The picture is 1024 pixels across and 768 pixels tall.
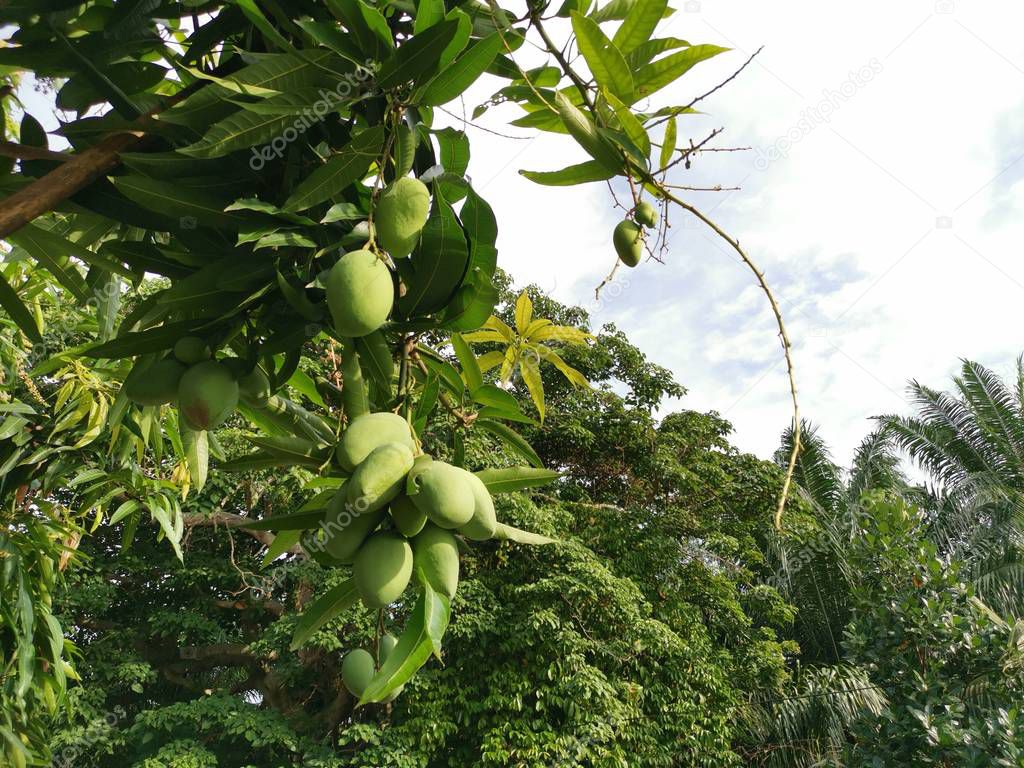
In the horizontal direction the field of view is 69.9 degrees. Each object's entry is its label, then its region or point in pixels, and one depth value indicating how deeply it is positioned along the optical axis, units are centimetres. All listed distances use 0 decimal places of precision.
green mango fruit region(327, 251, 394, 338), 54
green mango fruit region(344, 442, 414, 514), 52
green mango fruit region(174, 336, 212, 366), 62
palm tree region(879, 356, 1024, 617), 1005
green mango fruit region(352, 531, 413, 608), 53
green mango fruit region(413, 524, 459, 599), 55
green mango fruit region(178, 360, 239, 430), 60
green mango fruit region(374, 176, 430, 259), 57
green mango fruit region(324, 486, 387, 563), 55
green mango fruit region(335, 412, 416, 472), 56
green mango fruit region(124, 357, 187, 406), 62
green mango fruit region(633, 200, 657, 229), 71
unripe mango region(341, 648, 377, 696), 79
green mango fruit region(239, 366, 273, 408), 66
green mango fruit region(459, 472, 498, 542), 57
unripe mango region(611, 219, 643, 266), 71
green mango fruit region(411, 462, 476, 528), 52
